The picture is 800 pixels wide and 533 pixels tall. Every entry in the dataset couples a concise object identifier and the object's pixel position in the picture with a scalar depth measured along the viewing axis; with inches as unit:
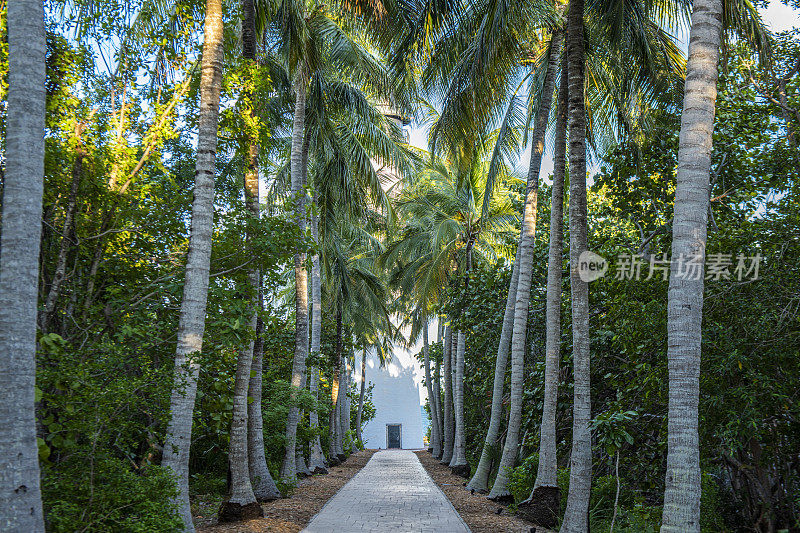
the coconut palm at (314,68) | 543.5
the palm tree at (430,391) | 1144.6
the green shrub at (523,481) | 413.4
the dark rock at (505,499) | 454.0
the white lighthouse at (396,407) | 2288.4
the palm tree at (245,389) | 341.9
